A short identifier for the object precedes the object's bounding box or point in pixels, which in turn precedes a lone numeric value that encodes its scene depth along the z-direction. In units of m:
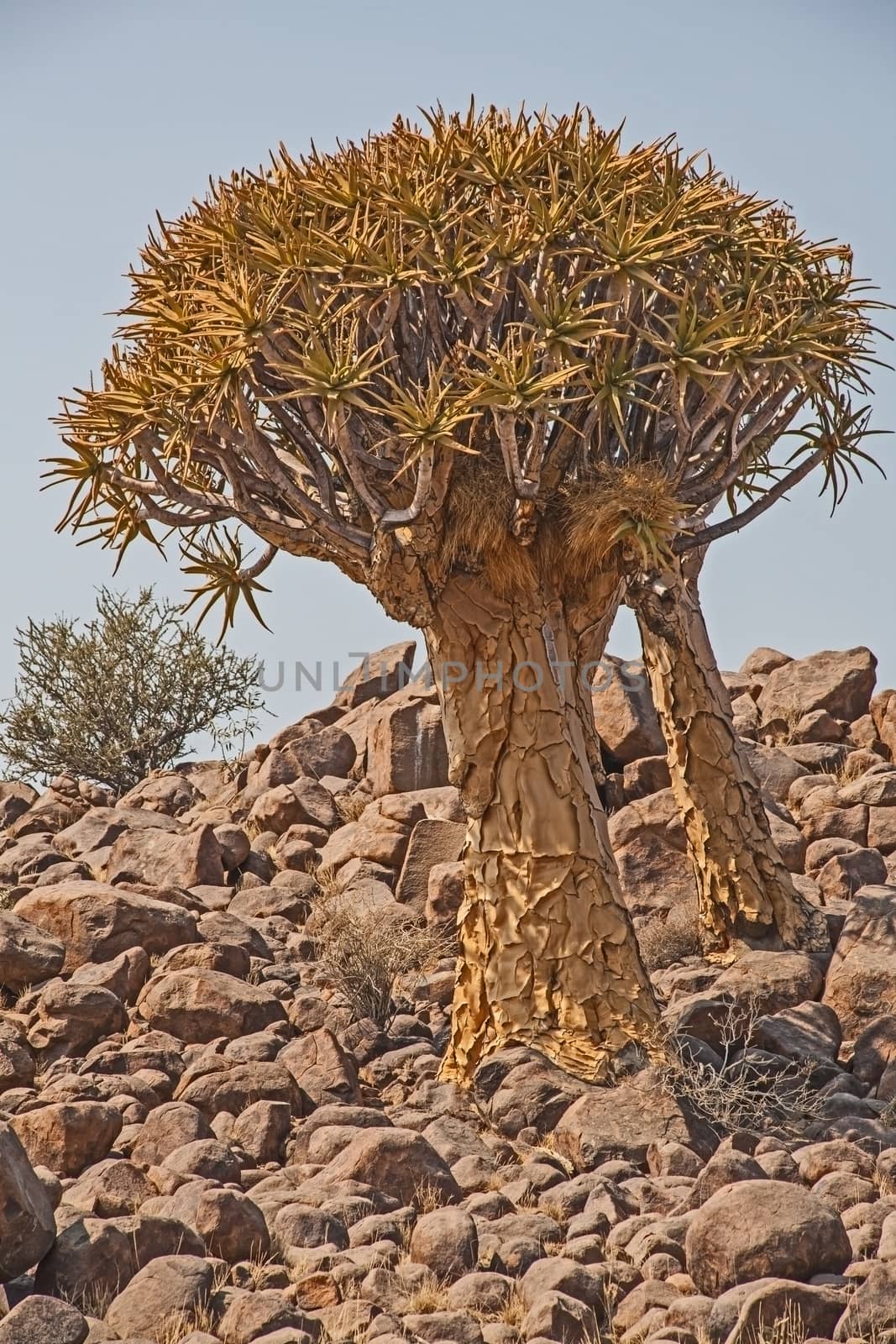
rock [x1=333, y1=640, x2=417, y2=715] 29.81
